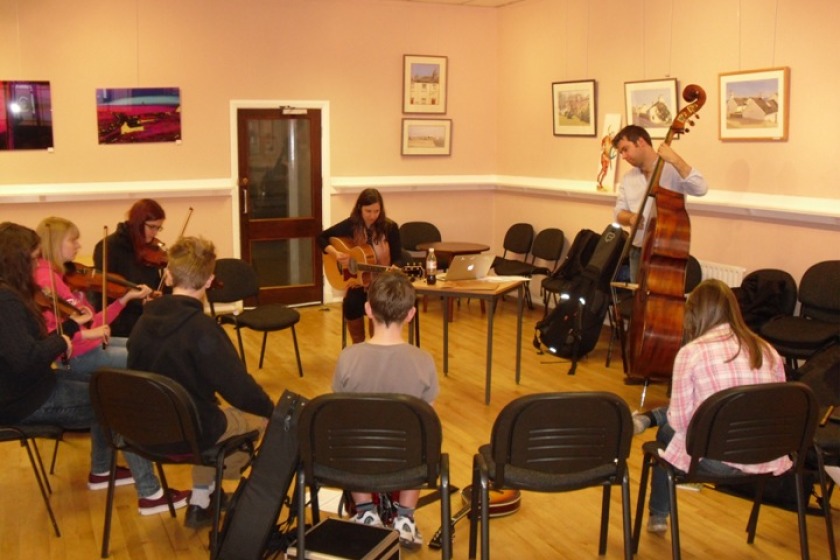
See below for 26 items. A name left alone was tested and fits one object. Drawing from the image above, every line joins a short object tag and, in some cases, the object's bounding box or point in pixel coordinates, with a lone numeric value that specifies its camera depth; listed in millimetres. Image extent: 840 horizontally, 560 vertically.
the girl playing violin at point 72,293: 4516
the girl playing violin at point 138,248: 5355
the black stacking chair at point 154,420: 3320
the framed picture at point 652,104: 7195
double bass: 5211
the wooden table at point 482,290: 5613
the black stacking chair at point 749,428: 3135
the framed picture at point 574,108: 8133
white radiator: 6574
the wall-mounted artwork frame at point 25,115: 7367
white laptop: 5914
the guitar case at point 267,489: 3428
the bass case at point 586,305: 6727
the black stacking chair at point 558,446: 3047
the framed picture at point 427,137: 9188
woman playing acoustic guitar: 6195
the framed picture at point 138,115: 7750
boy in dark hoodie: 3555
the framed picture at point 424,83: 9078
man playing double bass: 5539
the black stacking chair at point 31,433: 3771
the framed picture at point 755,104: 6184
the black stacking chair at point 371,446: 3064
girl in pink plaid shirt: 3354
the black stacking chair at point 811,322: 5496
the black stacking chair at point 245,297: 6125
